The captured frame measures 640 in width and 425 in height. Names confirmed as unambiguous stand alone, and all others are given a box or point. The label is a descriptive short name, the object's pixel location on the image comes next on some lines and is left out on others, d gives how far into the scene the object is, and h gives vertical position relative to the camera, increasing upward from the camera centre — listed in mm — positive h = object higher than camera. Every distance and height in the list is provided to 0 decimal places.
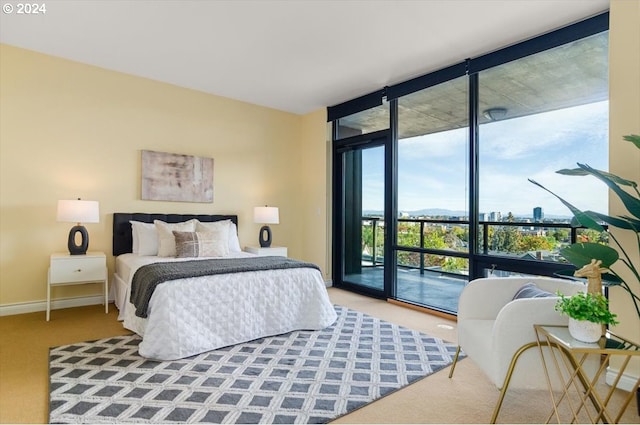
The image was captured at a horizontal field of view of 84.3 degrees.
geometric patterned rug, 1923 -1073
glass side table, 1479 -604
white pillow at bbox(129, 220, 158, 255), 4020 -271
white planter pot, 1579 -520
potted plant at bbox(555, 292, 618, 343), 1552 -440
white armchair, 1797 -672
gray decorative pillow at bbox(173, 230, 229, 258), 3816 -324
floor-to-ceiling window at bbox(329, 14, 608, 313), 3084 +572
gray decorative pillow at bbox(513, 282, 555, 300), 2102 -468
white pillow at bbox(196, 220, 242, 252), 4262 -153
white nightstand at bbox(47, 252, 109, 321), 3533 -559
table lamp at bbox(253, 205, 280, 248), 5020 -52
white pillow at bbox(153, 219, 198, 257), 3902 -222
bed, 2621 -756
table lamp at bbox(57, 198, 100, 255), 3580 -8
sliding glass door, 4840 +22
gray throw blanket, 2711 -458
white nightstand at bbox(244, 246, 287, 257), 4867 -492
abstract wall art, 4453 +502
